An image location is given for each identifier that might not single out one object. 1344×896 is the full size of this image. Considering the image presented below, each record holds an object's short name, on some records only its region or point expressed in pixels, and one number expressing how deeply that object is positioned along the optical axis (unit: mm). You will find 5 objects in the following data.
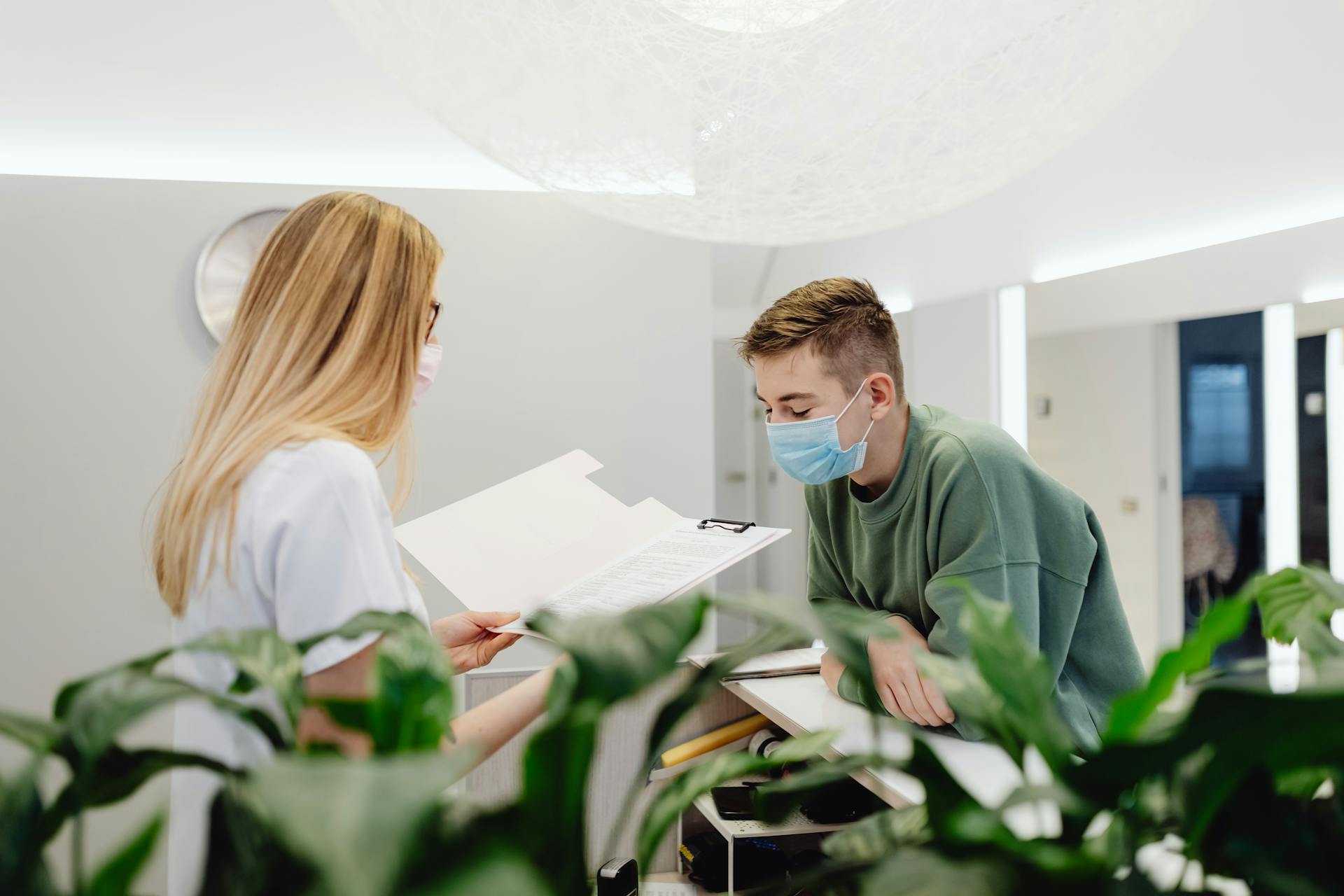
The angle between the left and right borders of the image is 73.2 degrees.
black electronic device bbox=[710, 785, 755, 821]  1404
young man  1141
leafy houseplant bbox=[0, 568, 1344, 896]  313
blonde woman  805
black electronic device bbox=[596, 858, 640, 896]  1420
